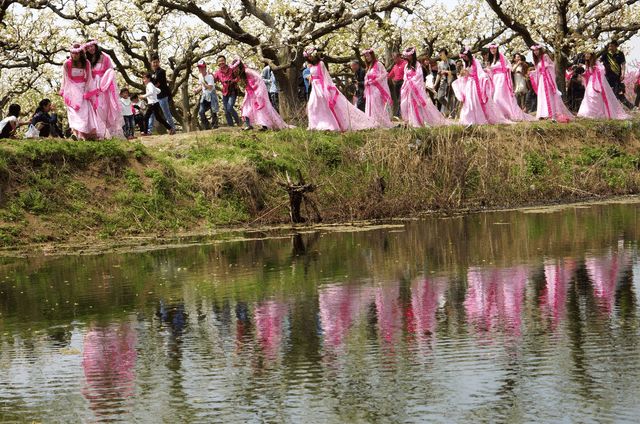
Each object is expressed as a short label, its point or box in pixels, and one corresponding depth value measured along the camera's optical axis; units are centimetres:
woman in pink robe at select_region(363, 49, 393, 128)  3000
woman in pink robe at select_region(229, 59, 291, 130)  2798
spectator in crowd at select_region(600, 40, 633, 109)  3569
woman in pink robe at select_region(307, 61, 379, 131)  2850
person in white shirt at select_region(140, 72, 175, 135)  2806
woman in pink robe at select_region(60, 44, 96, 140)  2533
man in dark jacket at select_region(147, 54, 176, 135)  2797
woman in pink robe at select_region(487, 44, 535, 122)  3209
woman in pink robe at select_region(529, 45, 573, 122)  3241
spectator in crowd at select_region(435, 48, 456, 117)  3319
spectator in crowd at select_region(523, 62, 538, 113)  3369
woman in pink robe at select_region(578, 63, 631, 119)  3366
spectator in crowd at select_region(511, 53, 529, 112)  3319
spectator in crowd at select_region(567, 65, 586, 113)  3653
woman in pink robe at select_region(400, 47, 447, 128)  3009
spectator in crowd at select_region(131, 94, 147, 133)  3162
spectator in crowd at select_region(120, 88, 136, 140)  2972
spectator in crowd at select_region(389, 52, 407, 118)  3085
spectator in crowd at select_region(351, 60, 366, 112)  3222
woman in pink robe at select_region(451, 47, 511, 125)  3078
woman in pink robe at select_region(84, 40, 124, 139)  2555
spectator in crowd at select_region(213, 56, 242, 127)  2872
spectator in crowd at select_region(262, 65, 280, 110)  3281
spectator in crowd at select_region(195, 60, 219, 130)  3011
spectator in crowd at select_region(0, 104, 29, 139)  2531
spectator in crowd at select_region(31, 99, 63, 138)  2666
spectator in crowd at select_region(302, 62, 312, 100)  3328
